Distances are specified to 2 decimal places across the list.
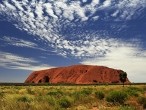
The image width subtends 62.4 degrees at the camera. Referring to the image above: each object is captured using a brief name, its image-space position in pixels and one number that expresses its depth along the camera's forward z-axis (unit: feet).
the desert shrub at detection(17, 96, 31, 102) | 22.96
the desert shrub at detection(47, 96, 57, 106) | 19.16
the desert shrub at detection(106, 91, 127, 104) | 24.44
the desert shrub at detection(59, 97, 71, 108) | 20.79
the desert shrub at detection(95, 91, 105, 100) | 28.50
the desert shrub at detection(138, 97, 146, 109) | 22.45
